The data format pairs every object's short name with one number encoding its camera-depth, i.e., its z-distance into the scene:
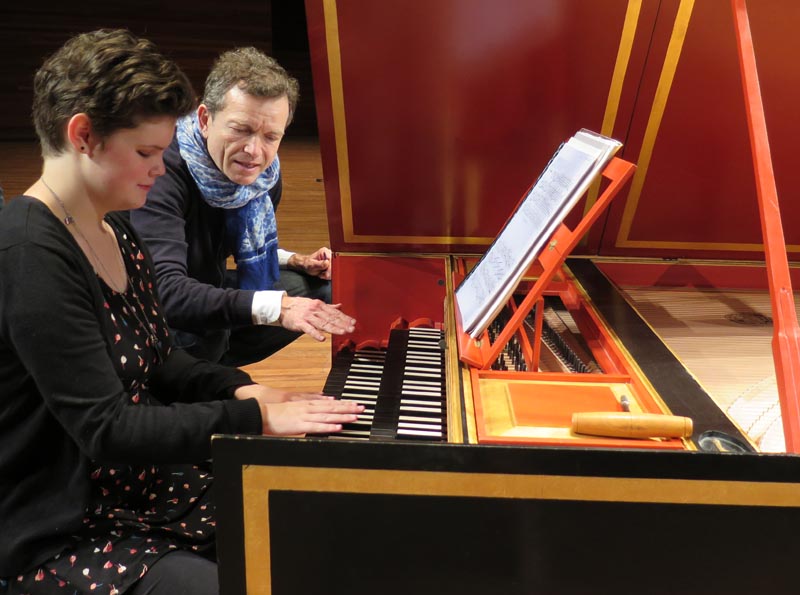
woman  1.18
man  2.04
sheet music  1.47
